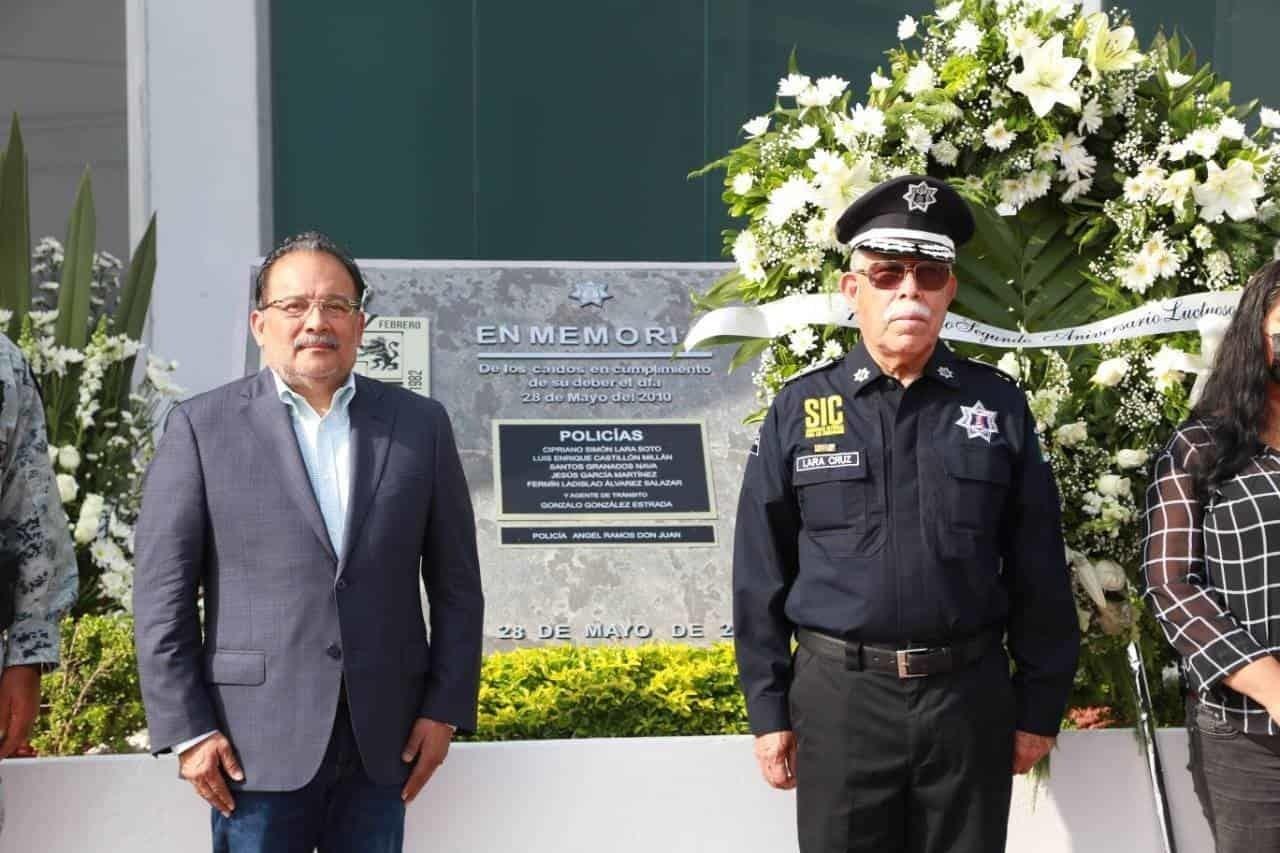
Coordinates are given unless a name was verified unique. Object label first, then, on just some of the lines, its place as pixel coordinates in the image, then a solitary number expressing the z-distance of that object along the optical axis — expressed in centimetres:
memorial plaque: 564
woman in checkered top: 286
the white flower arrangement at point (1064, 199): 368
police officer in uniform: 285
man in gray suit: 272
